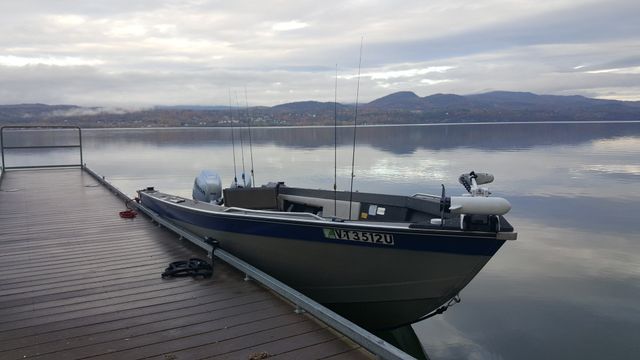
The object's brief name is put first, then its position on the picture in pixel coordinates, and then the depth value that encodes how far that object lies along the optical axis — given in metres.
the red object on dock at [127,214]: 9.97
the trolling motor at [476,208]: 4.51
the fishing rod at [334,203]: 7.73
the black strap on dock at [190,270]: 5.93
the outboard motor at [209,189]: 9.41
